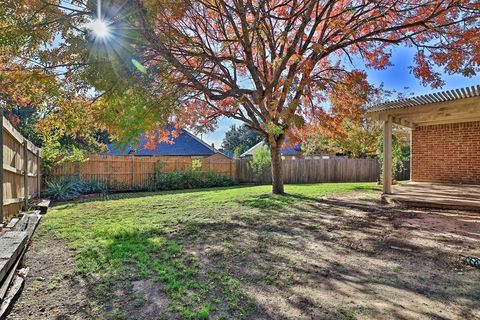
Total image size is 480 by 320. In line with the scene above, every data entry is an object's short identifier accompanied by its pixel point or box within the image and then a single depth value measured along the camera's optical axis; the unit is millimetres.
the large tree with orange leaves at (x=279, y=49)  5881
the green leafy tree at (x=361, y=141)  20581
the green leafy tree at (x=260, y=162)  18250
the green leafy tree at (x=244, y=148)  41781
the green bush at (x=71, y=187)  10375
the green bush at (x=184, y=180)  14820
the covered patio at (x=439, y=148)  6738
